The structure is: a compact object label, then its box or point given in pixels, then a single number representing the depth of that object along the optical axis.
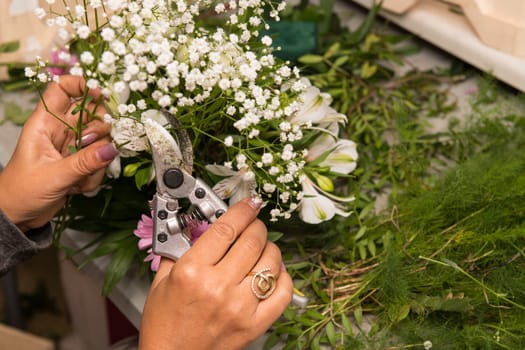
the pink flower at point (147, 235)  0.67
